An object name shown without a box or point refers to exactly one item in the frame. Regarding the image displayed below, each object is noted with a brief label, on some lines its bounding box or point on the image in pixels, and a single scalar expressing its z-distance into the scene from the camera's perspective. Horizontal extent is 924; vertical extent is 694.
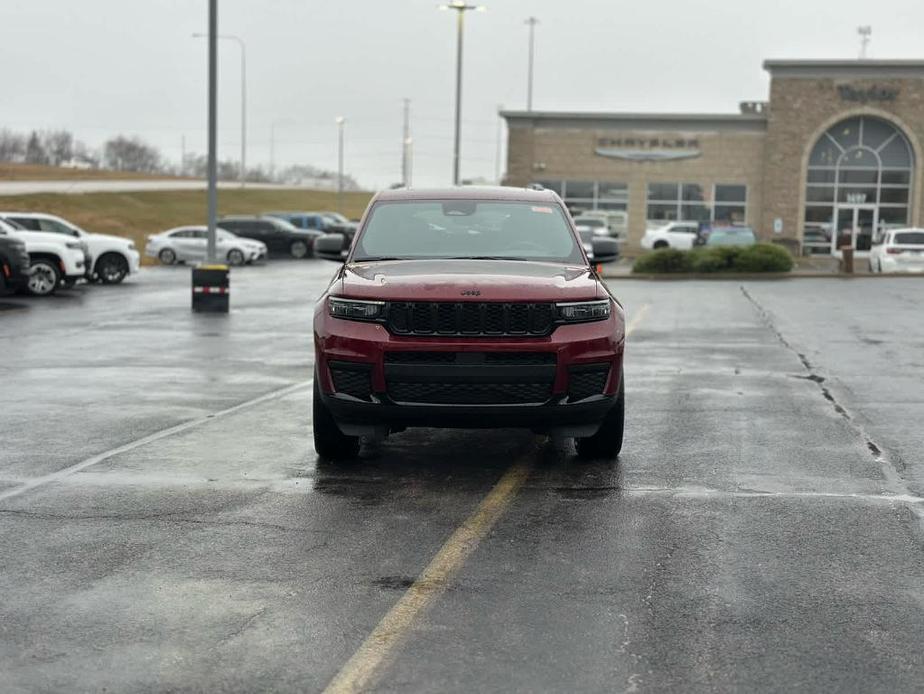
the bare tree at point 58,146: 144.75
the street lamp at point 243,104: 79.66
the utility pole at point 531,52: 86.69
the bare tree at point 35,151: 144.12
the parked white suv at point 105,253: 30.52
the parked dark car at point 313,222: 52.88
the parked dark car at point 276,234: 50.28
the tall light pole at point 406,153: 93.63
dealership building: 54.91
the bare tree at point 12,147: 141.25
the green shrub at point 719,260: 37.44
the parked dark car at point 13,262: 23.14
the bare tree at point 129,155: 157.00
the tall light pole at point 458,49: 40.76
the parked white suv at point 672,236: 51.84
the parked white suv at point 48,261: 26.05
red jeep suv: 7.34
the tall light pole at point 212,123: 23.25
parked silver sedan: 44.34
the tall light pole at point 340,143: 101.06
